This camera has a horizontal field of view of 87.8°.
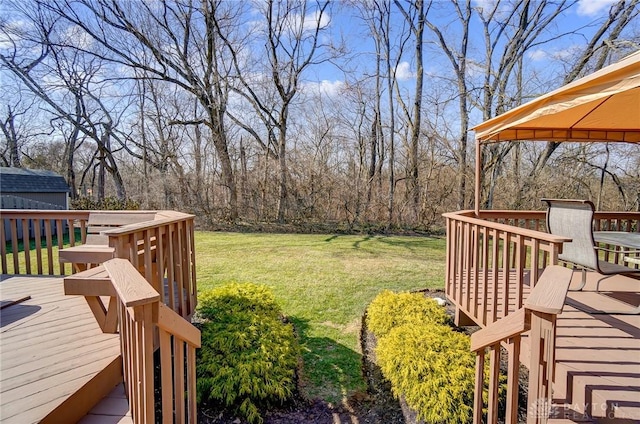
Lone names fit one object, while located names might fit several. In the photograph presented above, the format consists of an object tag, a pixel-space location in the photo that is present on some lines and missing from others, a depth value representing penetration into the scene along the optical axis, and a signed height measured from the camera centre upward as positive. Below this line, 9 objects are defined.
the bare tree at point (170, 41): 11.28 +5.54
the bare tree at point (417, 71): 11.91 +4.55
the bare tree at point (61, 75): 11.79 +4.99
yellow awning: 1.95 +0.84
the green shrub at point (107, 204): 11.95 -0.20
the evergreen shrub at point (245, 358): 2.52 -1.33
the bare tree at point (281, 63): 11.71 +4.88
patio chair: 2.84 -0.35
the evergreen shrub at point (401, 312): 3.49 -1.27
